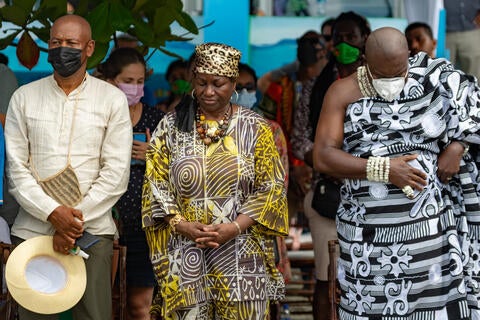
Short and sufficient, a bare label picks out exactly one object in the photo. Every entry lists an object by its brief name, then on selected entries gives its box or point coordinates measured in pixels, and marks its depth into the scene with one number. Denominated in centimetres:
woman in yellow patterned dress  770
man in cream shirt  791
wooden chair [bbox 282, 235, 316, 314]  1161
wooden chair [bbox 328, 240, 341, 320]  849
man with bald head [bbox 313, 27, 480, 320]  746
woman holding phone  908
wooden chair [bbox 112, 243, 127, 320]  849
